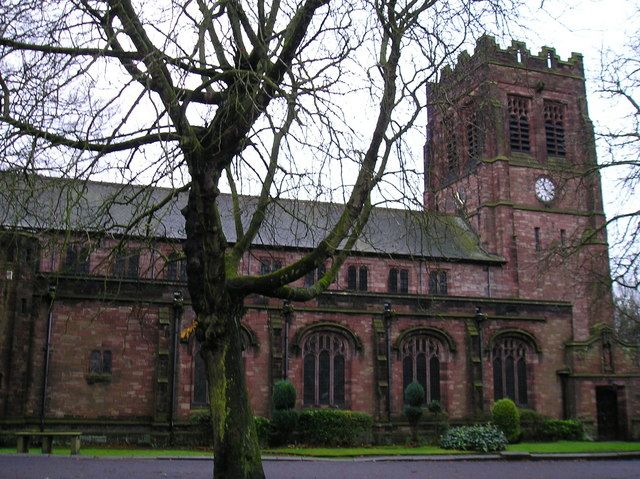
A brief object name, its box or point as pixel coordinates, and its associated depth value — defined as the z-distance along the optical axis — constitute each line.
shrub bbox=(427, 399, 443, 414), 28.48
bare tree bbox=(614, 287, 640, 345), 43.80
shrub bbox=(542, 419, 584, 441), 31.51
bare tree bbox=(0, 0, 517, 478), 9.69
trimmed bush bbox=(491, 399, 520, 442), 28.89
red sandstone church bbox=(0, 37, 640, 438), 26.67
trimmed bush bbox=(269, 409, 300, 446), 26.27
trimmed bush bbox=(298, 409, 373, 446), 26.88
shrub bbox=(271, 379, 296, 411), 26.27
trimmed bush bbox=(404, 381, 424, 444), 27.36
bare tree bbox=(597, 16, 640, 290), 19.11
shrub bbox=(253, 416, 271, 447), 25.97
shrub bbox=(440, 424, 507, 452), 25.23
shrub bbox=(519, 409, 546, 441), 31.22
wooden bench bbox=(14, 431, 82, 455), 21.12
